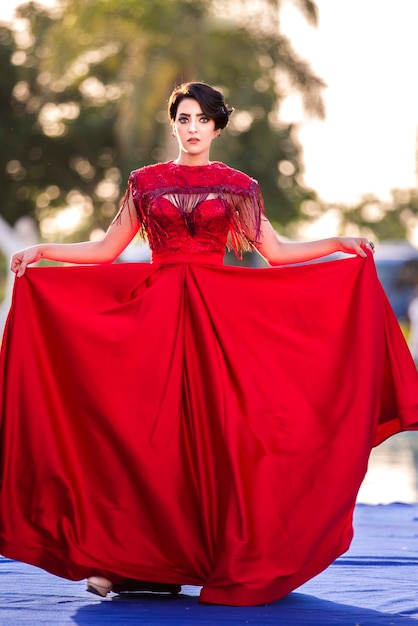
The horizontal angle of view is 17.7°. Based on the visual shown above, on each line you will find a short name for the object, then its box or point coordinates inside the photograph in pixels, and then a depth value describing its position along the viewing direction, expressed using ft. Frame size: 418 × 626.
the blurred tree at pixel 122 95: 82.53
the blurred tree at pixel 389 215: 232.12
